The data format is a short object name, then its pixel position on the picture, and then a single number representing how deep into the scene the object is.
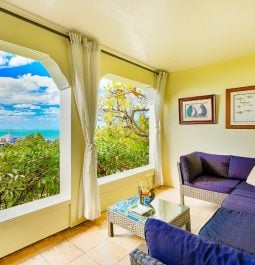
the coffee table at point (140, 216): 1.96
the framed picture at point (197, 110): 3.65
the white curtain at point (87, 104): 2.49
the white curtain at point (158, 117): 4.07
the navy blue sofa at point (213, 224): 0.80
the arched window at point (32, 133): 2.44
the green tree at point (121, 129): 3.90
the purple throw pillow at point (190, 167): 3.07
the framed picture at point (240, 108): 3.25
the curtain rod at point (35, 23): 1.99
